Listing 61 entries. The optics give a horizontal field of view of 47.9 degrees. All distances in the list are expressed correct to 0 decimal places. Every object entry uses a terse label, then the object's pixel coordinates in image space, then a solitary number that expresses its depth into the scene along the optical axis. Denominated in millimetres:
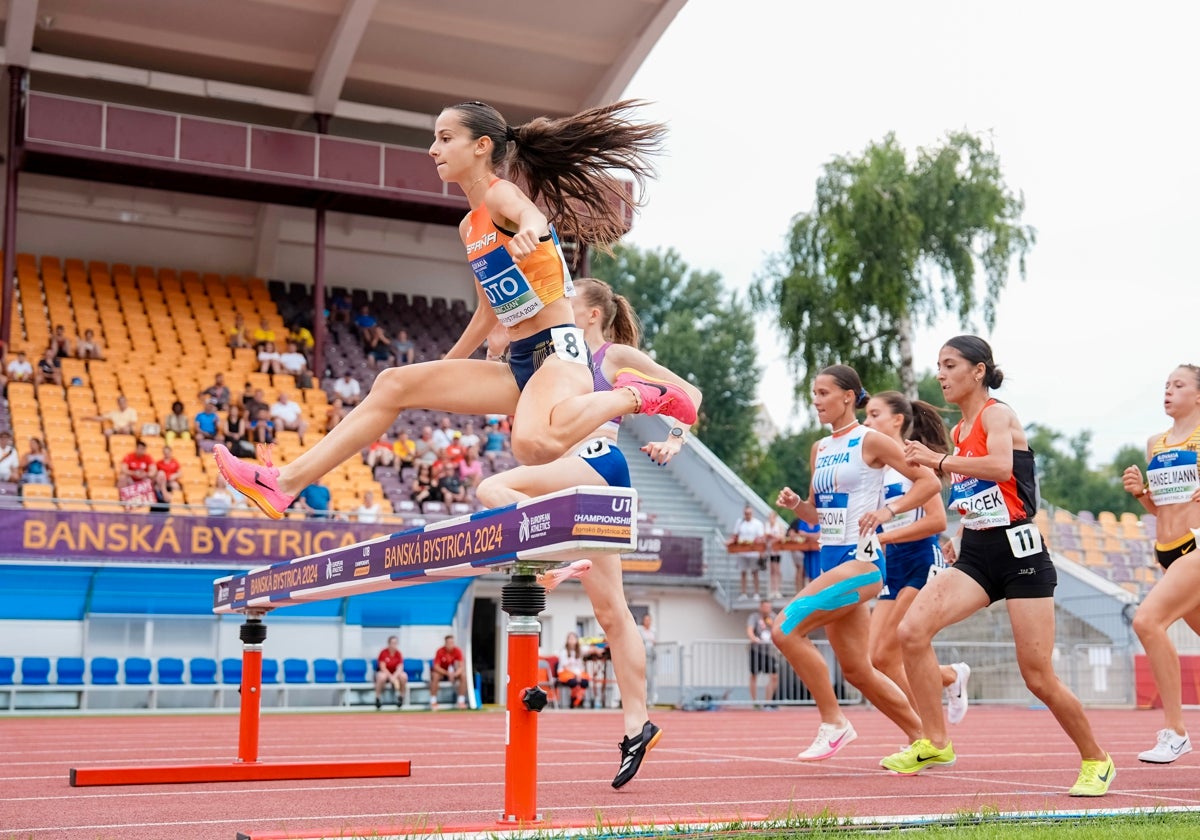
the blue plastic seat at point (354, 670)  19766
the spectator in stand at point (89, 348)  24109
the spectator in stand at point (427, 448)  23797
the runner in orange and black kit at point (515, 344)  5516
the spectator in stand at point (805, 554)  22734
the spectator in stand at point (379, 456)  23844
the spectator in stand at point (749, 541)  25109
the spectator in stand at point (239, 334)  26203
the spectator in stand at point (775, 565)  24344
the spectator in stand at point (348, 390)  25375
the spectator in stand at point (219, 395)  22969
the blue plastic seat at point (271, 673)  19266
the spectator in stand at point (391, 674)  19594
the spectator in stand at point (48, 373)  22859
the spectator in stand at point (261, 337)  26375
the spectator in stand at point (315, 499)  20875
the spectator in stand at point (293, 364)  26016
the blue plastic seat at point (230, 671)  19297
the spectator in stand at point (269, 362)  25734
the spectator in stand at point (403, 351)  28053
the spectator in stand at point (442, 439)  24381
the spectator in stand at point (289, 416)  23278
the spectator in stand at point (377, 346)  28109
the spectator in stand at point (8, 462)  19500
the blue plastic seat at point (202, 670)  18797
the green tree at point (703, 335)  66625
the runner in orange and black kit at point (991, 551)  6492
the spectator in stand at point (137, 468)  20016
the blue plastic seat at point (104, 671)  18453
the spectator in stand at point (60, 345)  23750
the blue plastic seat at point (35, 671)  18016
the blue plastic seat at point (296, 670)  19297
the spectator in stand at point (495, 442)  25294
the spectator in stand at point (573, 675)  20484
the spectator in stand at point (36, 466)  19625
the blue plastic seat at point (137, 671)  18547
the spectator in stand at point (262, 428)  22344
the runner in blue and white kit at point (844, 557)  7859
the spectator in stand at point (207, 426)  22328
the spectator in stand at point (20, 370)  22594
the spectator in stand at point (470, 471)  23047
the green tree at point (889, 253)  36219
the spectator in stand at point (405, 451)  24188
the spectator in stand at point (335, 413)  23484
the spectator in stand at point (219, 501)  19953
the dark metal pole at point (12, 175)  23703
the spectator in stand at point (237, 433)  21766
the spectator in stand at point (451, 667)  19953
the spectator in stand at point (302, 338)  27016
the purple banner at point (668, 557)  24078
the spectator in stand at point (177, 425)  22172
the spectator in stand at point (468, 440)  24648
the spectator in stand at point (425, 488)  22109
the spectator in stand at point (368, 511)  20094
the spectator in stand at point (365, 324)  28734
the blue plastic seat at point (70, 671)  18266
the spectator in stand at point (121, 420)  21812
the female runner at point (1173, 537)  7531
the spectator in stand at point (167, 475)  20141
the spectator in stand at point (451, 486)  22344
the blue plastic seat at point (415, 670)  20172
